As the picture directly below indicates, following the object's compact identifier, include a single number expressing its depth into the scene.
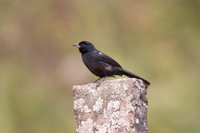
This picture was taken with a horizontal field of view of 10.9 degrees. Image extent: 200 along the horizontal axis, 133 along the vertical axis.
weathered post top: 11.38
